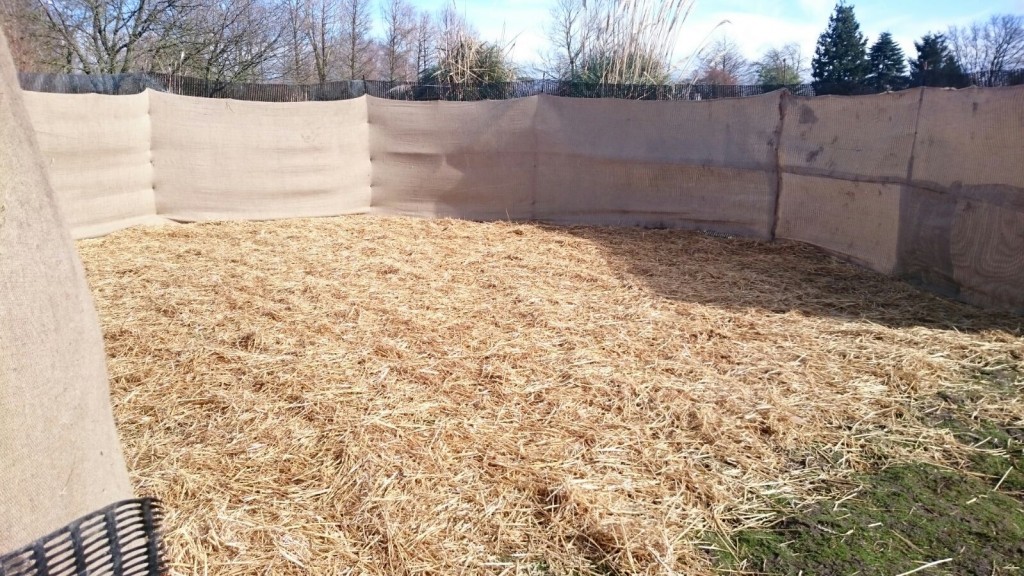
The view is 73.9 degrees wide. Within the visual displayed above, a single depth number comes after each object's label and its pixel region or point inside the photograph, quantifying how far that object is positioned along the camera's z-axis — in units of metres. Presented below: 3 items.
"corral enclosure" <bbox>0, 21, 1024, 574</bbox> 2.30
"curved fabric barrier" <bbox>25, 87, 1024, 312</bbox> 5.14
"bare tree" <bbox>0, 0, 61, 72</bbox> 13.72
